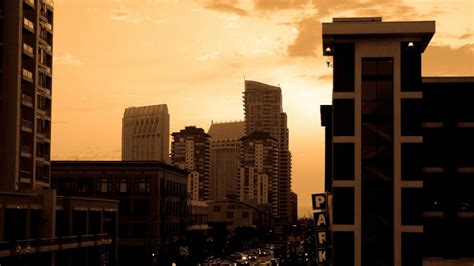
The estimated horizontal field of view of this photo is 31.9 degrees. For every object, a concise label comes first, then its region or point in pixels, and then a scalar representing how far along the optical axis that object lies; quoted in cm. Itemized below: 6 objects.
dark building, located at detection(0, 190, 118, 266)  7625
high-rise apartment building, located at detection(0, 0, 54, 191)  9388
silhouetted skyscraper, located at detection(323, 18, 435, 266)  4984
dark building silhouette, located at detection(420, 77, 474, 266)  5444
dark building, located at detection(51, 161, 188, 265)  13450
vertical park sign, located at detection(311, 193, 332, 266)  5206
